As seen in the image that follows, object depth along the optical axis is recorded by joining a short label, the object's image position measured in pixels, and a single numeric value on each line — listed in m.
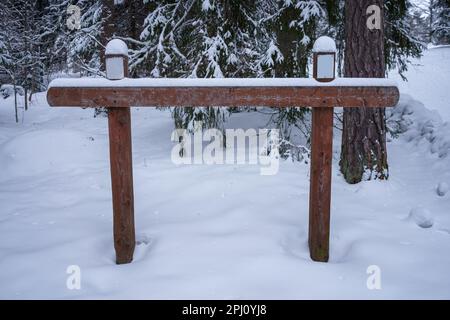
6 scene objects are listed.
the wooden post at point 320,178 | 3.20
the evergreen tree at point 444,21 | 20.65
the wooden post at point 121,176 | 3.21
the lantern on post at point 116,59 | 3.03
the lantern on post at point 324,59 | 2.96
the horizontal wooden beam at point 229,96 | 3.04
